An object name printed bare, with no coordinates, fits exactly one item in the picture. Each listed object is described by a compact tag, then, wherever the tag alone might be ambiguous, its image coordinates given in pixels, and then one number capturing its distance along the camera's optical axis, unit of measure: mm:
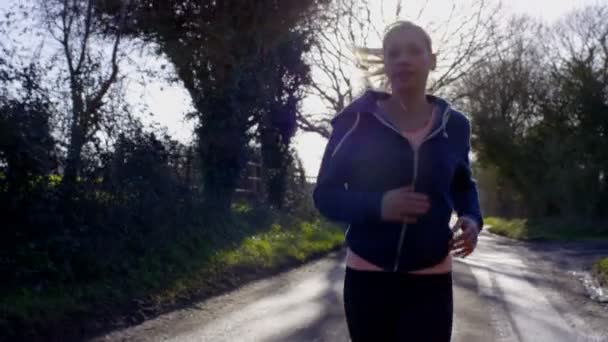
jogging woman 2701
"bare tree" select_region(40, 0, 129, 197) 10188
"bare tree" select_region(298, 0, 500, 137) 33250
